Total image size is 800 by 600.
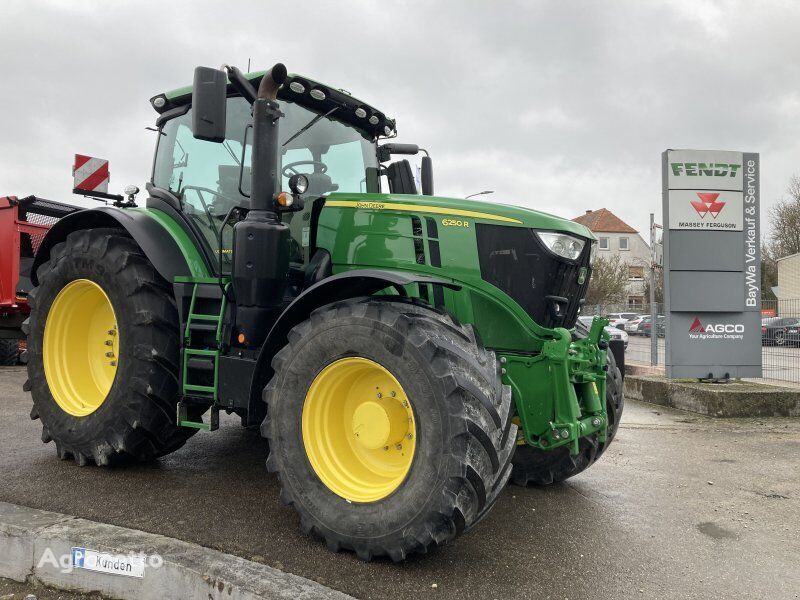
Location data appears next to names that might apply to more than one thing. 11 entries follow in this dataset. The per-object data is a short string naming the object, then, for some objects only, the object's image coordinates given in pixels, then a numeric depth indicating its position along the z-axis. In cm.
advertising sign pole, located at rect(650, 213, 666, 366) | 1109
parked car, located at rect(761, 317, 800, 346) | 1002
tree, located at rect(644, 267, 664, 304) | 3376
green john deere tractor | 274
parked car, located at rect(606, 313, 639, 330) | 2530
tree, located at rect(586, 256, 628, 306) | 3659
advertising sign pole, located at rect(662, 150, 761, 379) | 880
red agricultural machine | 819
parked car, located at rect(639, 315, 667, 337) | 1173
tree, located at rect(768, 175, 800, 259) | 3634
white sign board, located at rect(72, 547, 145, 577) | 257
